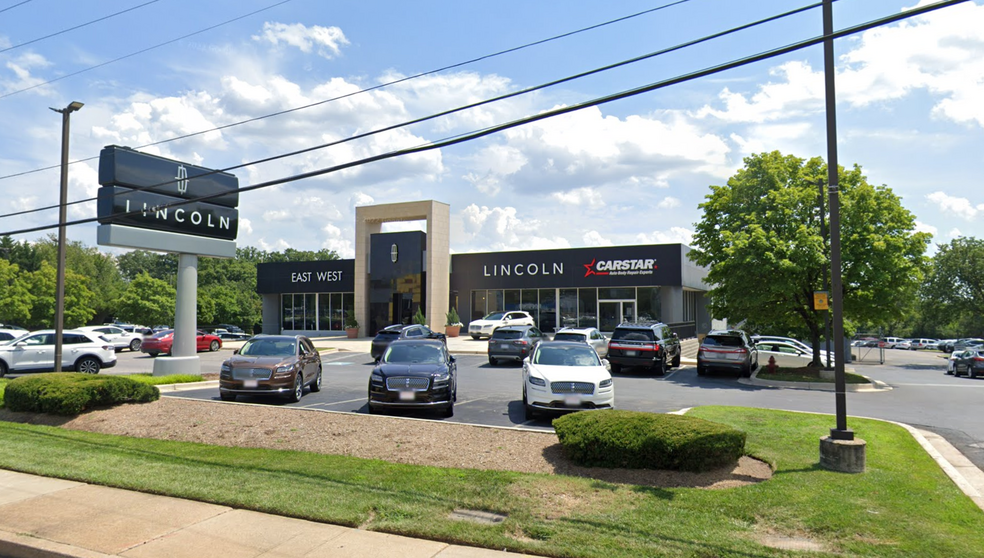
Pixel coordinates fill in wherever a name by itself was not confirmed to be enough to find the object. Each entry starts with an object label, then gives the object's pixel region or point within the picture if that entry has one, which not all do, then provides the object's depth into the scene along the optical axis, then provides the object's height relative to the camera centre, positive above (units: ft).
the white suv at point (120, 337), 114.73 -4.45
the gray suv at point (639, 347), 72.13 -3.84
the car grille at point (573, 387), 39.45 -4.58
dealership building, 123.03 +6.86
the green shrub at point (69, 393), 38.99 -5.05
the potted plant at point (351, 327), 135.95 -2.98
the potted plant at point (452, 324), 128.67 -2.20
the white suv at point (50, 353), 66.49 -4.33
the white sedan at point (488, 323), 119.98 -1.86
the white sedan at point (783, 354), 83.92 -5.37
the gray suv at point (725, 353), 71.36 -4.54
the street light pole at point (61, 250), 57.26 +5.89
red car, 102.22 -4.85
